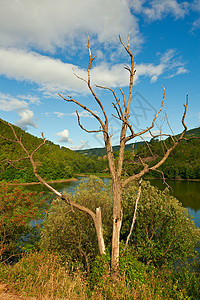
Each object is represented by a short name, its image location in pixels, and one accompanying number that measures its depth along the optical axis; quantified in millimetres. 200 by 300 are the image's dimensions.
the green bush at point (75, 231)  11750
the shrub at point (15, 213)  13024
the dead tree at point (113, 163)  6855
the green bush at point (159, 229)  12148
